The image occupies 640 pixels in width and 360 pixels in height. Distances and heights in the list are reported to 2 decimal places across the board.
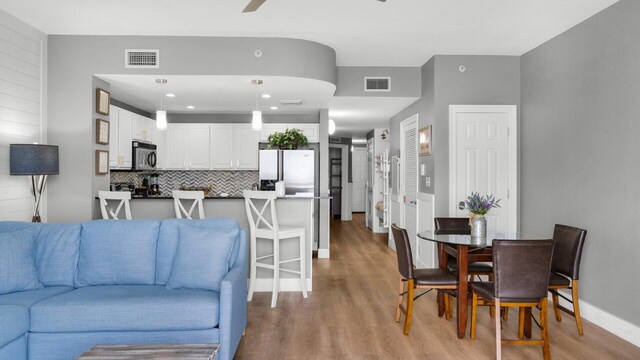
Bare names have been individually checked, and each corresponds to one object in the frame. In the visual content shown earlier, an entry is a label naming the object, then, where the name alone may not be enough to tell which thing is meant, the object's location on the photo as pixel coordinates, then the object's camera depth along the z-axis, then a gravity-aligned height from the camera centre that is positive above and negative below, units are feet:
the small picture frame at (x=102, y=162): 14.82 +0.51
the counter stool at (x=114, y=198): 13.99 -0.86
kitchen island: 14.79 -1.34
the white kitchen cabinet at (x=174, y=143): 22.68 +1.83
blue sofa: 8.13 -2.49
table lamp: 11.55 +0.41
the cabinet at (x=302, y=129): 22.84 +2.66
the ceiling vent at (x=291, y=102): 19.29 +3.55
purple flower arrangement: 10.67 -0.75
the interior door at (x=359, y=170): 43.37 +0.75
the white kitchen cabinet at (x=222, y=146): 22.86 +1.69
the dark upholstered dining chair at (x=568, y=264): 10.74 -2.34
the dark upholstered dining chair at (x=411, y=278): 10.71 -2.67
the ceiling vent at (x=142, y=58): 14.47 +4.16
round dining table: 10.35 -2.04
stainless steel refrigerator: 21.86 +0.38
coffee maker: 22.44 -0.50
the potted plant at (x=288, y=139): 20.38 +1.90
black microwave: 19.43 +1.00
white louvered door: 19.22 +0.11
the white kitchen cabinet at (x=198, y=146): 22.75 +1.68
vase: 10.66 -1.29
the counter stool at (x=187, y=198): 13.89 -0.86
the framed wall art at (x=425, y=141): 16.98 +1.58
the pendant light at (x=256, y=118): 15.59 +2.22
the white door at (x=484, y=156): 16.08 +0.85
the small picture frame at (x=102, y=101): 14.88 +2.76
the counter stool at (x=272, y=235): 13.39 -1.97
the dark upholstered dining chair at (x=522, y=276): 8.89 -2.16
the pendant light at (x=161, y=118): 15.47 +2.19
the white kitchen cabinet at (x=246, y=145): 22.89 +1.76
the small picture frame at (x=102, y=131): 14.88 +1.63
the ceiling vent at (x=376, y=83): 18.08 +4.13
